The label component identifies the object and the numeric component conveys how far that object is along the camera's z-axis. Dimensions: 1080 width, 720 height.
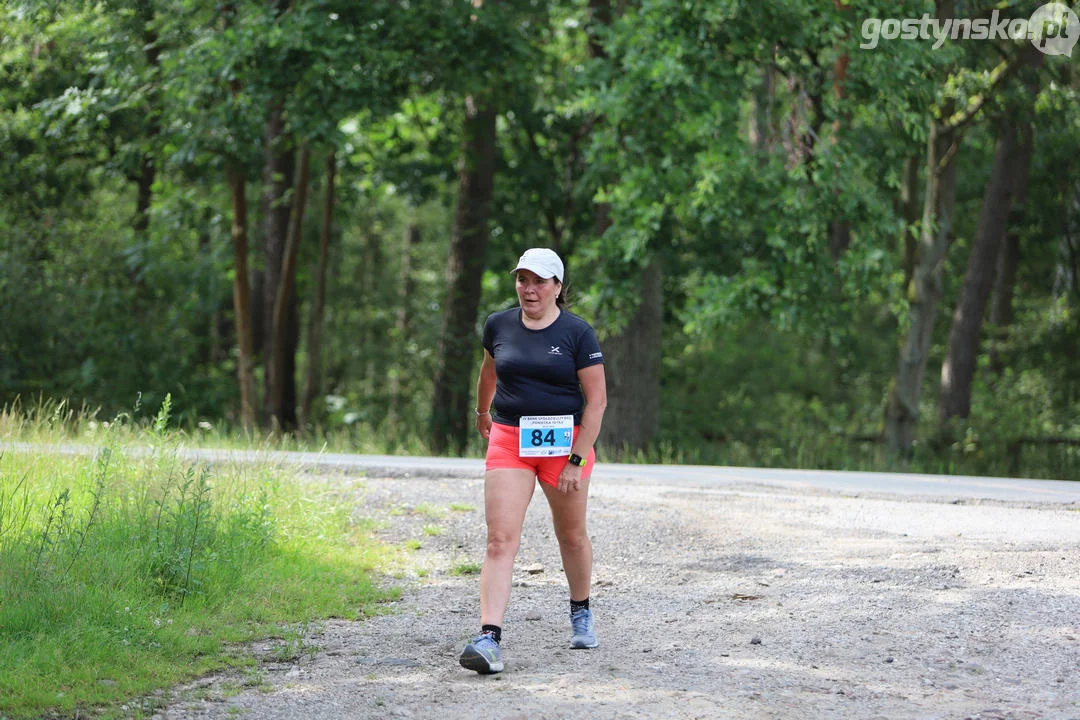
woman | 11.98
